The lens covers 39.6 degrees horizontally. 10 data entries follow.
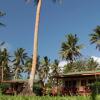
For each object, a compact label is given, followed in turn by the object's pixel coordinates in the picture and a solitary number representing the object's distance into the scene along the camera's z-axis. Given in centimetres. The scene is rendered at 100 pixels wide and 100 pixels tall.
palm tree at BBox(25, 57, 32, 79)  4244
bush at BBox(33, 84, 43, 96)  1742
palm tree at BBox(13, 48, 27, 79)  4335
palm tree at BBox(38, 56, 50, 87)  4092
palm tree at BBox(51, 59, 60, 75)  3990
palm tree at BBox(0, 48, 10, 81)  3937
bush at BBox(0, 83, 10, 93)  2230
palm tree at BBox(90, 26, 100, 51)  2789
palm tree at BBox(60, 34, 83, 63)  3074
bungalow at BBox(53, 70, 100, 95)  1674
